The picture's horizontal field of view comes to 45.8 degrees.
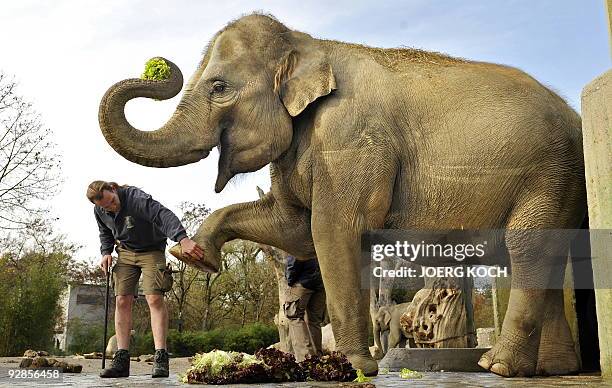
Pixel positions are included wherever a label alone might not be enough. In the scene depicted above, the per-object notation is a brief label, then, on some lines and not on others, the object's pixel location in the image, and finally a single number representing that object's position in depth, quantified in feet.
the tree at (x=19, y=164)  77.36
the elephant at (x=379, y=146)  17.11
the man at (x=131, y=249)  19.75
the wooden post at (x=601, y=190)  14.49
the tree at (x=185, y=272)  108.68
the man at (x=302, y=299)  22.59
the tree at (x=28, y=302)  76.79
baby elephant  56.49
